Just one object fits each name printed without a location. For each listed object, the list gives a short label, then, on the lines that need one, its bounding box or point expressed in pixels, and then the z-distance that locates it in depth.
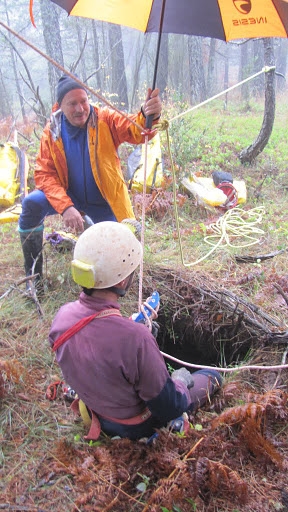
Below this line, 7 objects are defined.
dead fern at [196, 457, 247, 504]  1.69
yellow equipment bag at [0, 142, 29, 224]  5.80
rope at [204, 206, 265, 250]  4.55
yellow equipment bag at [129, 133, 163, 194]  5.77
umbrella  2.70
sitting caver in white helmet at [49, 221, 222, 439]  1.65
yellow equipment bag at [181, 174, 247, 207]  5.56
